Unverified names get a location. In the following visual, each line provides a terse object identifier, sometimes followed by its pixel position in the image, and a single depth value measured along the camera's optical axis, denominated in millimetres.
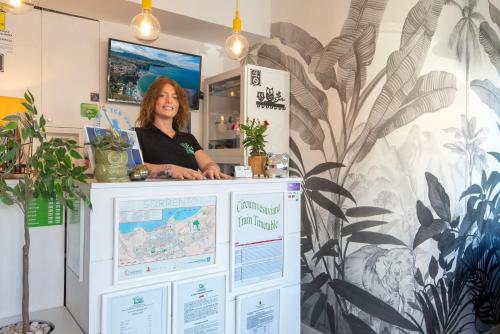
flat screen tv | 3277
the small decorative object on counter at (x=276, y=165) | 2225
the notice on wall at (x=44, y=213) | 1810
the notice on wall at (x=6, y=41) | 2838
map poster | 1646
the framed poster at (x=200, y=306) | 1793
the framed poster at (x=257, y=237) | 1995
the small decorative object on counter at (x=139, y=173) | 1722
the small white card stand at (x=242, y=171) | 2104
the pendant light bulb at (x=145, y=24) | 2090
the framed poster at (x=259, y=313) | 2018
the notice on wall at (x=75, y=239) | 1659
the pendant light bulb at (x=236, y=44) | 2443
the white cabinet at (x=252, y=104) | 3305
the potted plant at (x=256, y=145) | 2242
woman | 2441
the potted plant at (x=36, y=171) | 1521
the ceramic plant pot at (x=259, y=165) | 2240
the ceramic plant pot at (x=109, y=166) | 1636
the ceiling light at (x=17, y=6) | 1899
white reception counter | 1611
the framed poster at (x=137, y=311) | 1604
